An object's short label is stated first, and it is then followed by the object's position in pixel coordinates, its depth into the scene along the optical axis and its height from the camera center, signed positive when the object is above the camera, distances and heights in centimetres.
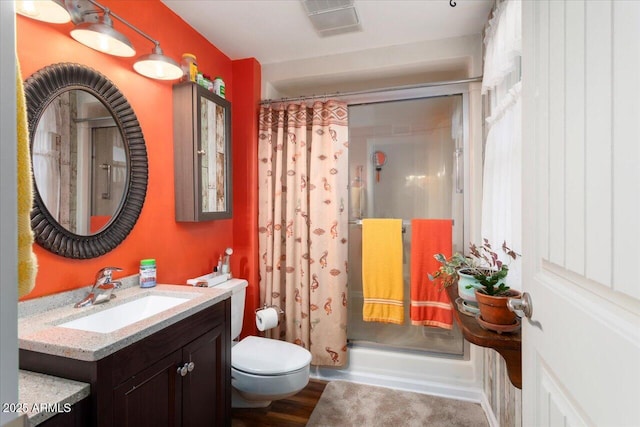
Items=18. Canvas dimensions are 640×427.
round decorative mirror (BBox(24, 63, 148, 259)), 120 +23
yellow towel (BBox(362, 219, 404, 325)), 227 -44
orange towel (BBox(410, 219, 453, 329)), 217 -42
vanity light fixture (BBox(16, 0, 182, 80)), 112 +74
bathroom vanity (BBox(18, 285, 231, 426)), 90 -51
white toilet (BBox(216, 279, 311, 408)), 165 -85
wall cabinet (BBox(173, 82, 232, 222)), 182 +37
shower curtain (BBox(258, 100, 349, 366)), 232 -8
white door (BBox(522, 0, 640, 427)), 47 +0
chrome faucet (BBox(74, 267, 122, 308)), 130 -33
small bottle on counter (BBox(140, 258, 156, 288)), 158 -32
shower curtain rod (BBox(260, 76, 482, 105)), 205 +88
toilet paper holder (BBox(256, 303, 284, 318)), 237 -75
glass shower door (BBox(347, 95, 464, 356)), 227 +27
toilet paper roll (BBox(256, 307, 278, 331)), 212 -74
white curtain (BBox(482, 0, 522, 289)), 139 +40
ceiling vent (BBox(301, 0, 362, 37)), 175 +119
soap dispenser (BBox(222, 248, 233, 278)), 211 -36
